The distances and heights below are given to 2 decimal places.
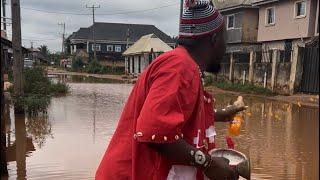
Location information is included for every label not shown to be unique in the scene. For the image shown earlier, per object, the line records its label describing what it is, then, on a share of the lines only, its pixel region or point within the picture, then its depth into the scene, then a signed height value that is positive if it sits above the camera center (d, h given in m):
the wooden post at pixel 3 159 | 6.73 -1.37
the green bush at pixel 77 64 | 61.62 -0.66
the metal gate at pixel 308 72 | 19.59 -0.45
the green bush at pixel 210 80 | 28.56 -1.16
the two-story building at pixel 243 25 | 31.45 +2.26
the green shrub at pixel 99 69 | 55.81 -1.15
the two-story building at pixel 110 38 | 65.56 +2.93
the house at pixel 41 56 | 81.22 +0.32
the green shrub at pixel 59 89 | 22.65 -1.38
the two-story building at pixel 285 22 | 24.89 +2.07
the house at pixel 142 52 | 45.56 +0.72
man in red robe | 1.99 -0.24
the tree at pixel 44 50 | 93.29 +1.61
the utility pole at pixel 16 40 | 13.35 +0.49
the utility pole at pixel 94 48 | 61.06 +1.29
